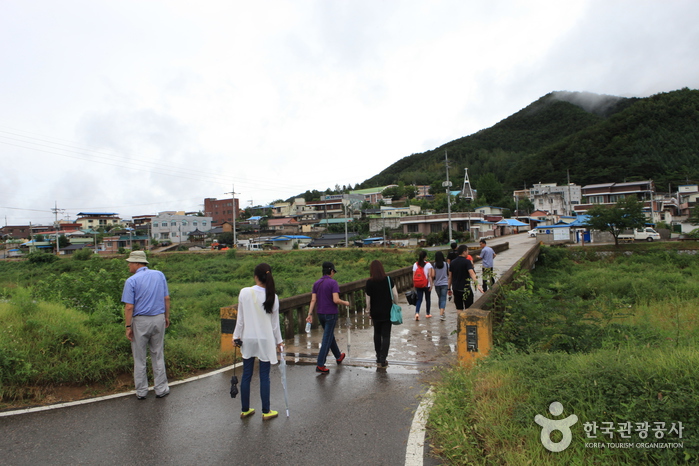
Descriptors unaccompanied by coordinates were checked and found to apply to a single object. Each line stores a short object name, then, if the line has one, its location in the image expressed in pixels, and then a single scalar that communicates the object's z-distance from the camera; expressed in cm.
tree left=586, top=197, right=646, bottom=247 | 3434
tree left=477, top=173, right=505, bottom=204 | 10156
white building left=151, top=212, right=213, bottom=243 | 8838
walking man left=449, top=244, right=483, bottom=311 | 945
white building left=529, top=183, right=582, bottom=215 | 8256
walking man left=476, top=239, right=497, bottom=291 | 1145
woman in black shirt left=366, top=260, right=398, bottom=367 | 675
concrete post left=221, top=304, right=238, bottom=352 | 680
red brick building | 10912
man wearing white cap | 528
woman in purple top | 644
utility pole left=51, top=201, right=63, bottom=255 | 6527
